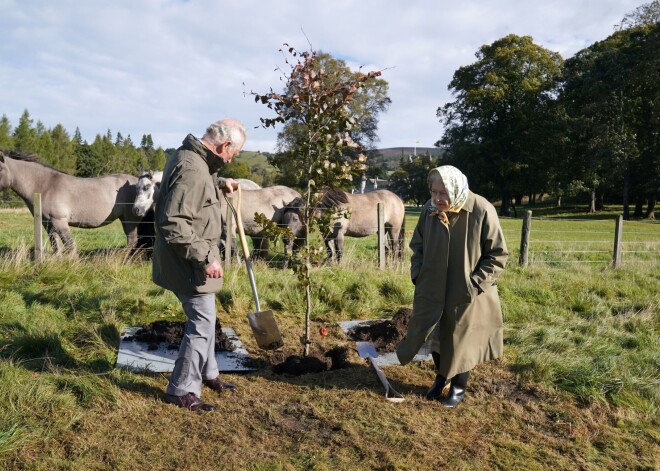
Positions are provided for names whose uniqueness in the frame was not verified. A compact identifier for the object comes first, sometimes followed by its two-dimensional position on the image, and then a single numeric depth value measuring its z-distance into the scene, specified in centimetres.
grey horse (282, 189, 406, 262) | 1037
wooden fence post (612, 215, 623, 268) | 1079
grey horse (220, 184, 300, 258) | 1056
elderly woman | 389
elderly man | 359
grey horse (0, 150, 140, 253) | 927
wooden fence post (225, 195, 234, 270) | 833
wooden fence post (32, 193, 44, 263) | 790
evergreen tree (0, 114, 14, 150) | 4475
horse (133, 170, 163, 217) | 936
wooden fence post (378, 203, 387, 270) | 945
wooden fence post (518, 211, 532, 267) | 1017
